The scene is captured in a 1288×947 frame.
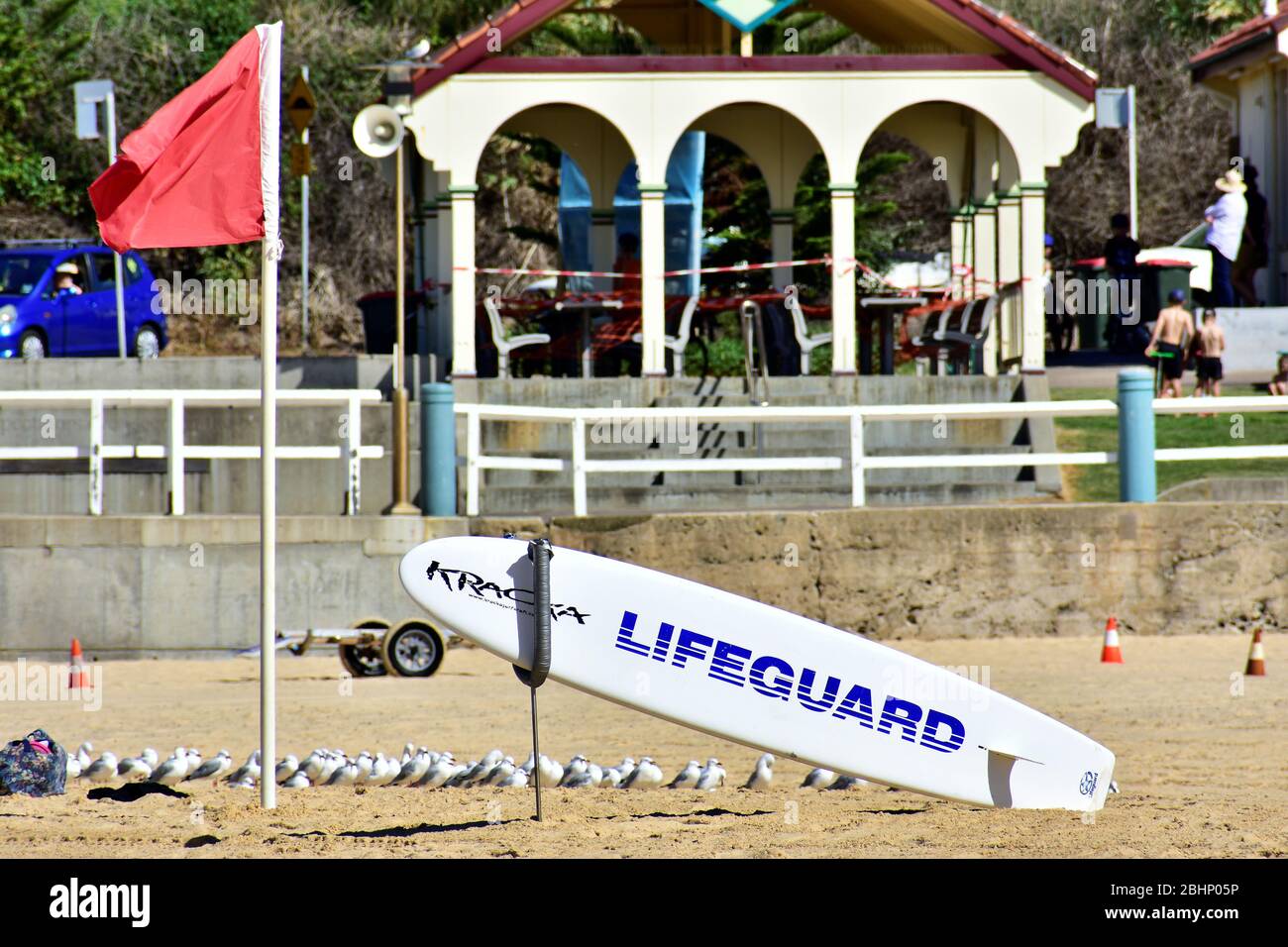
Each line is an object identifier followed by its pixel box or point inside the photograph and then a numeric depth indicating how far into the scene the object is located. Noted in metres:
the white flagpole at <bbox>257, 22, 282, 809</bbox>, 14.80
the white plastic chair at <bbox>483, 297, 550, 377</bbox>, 35.66
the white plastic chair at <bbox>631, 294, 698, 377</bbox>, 35.97
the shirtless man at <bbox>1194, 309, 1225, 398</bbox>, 37.81
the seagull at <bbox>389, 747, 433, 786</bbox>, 16.91
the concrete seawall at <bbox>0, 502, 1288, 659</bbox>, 26.67
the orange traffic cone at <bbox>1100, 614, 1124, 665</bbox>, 24.39
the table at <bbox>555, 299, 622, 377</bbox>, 36.41
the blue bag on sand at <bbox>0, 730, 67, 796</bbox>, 16.17
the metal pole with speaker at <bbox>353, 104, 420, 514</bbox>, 27.41
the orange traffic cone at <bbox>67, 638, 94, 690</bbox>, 23.62
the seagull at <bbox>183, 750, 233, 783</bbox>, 17.06
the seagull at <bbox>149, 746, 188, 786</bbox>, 16.97
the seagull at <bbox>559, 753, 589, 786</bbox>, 16.75
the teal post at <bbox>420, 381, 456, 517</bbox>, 27.33
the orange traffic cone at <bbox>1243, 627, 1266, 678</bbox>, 22.83
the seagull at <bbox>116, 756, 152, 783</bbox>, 17.03
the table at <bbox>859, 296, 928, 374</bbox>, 37.37
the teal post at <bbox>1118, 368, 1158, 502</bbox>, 27.28
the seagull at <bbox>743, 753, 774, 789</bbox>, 16.86
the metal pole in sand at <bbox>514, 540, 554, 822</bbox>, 14.16
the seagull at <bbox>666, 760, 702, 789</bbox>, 16.75
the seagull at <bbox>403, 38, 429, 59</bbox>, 31.89
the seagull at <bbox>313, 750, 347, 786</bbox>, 16.81
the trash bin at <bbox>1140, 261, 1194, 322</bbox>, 48.03
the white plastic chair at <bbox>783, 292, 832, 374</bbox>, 35.97
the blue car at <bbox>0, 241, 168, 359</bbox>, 42.00
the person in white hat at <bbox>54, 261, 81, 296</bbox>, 42.91
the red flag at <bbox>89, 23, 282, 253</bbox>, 14.91
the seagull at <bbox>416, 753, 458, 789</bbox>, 16.81
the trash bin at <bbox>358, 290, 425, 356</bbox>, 41.09
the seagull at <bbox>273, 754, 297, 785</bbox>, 16.75
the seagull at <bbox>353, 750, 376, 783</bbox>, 16.81
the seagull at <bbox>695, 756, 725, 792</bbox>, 16.72
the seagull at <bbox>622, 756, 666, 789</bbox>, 16.61
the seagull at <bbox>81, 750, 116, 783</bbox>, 17.05
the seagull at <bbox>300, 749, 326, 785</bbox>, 16.80
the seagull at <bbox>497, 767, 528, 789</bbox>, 16.77
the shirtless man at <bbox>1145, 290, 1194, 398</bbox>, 38.00
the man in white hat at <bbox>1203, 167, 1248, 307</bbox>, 44.62
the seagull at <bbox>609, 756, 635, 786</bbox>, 16.73
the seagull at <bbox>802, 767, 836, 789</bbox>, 16.83
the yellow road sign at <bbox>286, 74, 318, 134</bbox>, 30.12
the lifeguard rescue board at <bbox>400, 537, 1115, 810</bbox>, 14.50
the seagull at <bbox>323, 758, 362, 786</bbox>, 16.76
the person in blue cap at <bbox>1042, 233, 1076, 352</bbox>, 49.53
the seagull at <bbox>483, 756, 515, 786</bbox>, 16.83
